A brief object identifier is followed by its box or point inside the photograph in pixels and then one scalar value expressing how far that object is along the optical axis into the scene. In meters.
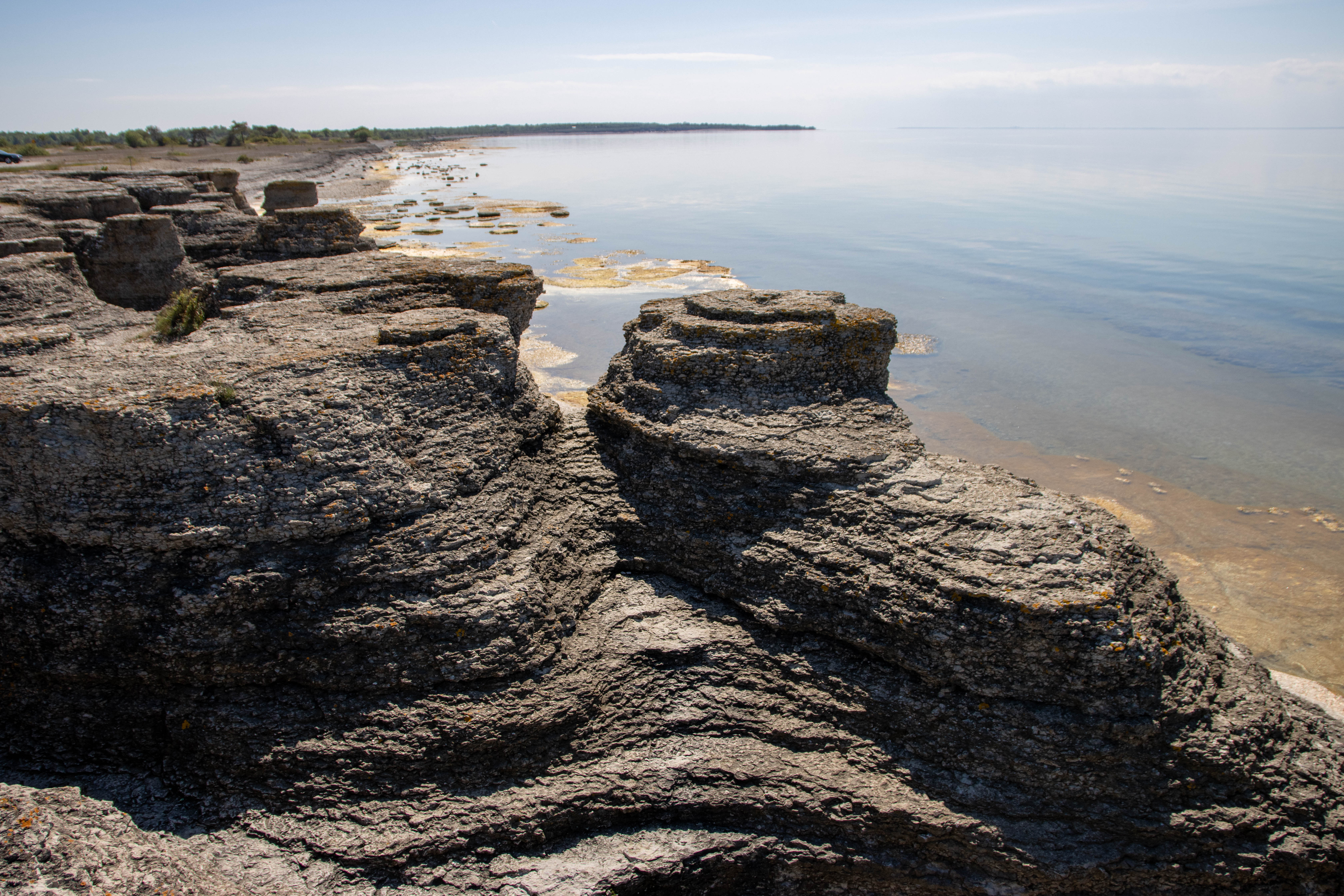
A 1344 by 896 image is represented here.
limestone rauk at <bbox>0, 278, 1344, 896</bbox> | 5.48
